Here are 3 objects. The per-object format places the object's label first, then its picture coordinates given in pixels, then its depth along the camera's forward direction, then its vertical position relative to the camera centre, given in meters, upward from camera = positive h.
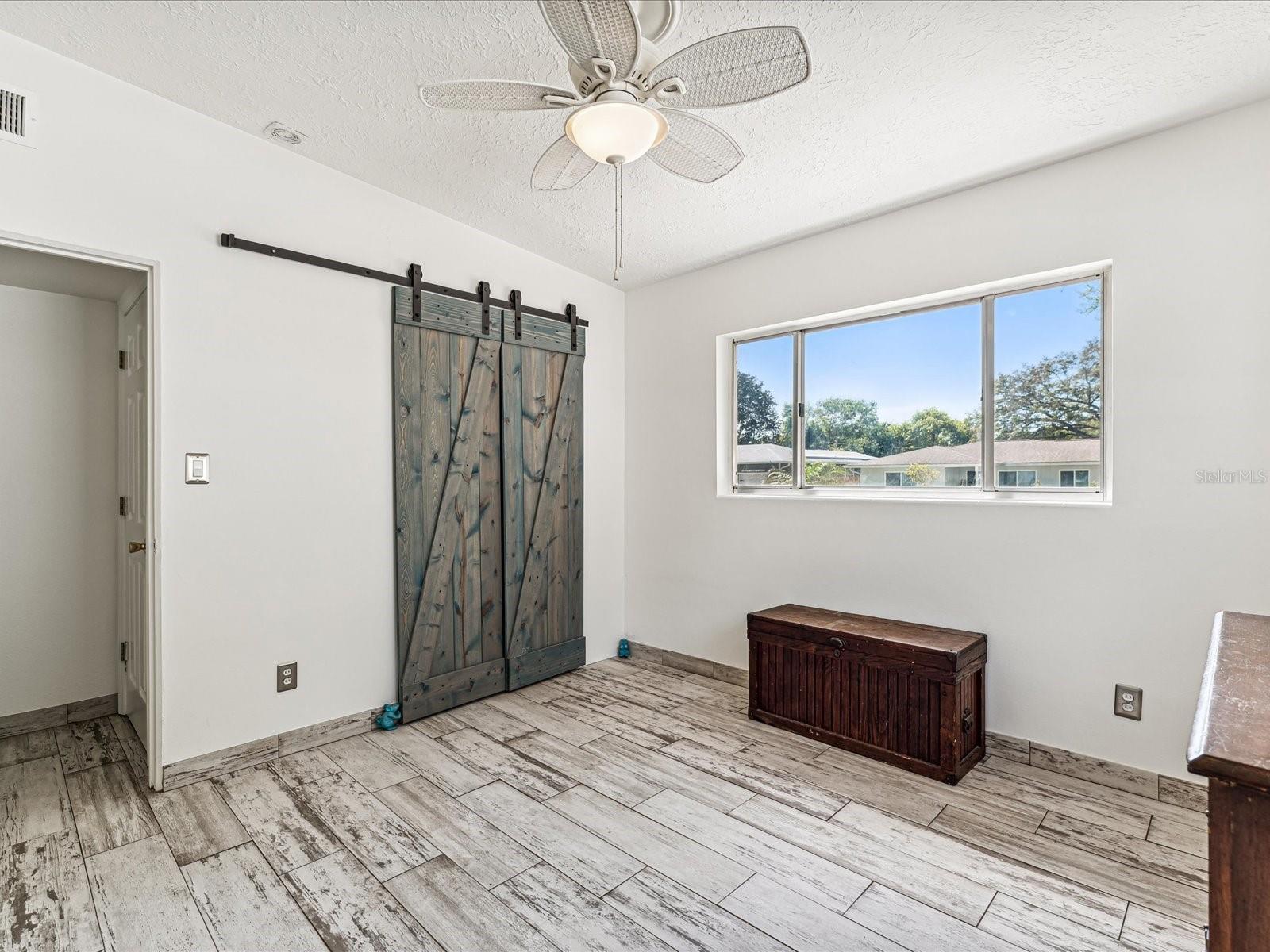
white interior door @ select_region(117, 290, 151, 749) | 2.79 -0.21
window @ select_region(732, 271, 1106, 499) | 2.81 +0.40
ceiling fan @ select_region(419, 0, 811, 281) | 1.54 +1.09
